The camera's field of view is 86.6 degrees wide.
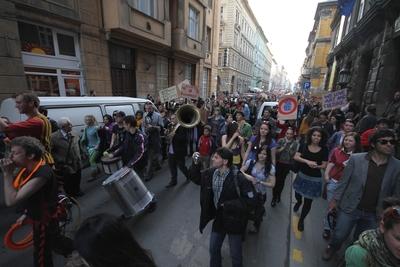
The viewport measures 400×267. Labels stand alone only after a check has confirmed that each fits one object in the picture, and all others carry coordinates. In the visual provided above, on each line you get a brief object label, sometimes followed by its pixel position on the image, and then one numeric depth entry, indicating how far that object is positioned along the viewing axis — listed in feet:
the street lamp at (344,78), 42.70
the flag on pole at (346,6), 33.09
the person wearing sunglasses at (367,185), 7.81
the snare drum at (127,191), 11.04
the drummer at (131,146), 13.78
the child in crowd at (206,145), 16.84
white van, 14.73
